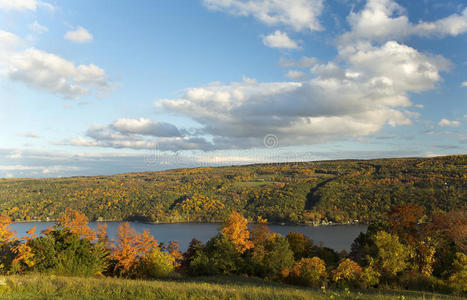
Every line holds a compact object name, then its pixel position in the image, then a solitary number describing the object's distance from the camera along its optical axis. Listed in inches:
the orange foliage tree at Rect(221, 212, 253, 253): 1742.1
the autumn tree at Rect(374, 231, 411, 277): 1246.4
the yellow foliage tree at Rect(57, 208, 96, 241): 1719.2
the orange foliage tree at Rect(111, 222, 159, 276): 1560.5
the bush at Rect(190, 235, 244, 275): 1343.5
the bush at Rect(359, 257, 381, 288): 1160.5
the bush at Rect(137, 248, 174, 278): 1288.4
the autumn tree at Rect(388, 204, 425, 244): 1561.3
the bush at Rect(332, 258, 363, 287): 1172.8
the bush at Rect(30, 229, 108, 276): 1090.1
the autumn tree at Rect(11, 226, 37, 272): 1138.7
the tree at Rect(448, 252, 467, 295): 922.7
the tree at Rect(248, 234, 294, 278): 1391.5
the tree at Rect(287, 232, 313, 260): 1785.2
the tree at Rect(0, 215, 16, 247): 1454.7
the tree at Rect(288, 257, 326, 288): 1130.7
